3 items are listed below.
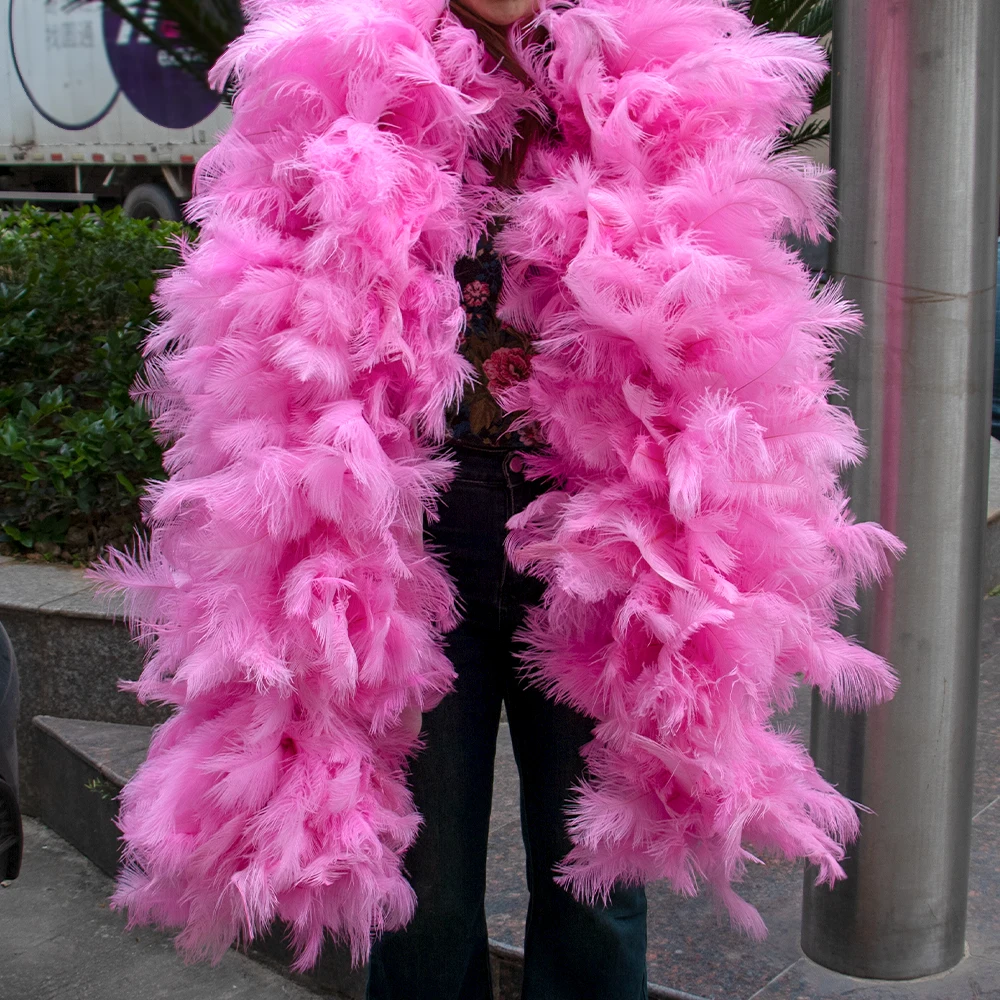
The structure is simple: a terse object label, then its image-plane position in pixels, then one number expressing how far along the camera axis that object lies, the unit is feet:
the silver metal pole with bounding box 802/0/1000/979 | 6.61
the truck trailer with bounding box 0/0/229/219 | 40.42
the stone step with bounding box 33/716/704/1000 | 8.11
